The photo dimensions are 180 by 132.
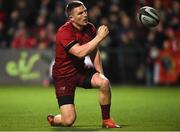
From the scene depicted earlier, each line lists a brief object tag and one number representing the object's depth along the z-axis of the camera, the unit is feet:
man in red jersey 63.72
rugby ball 67.36
